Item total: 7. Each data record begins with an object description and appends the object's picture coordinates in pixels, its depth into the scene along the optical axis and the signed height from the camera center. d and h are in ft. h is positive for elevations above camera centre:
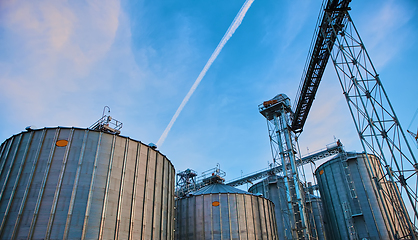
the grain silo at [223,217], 82.23 +10.39
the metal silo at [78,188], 51.06 +13.39
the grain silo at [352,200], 88.53 +15.45
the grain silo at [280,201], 105.70 +18.97
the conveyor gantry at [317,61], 77.40 +59.20
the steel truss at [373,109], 57.46 +30.86
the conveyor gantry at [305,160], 130.00 +41.80
